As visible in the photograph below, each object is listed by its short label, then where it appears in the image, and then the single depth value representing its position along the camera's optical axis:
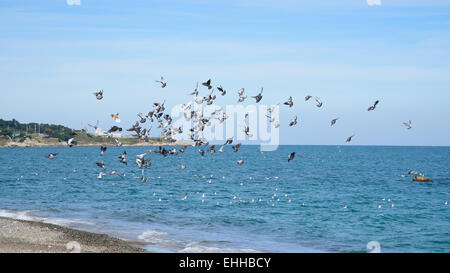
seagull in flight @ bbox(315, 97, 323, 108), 28.41
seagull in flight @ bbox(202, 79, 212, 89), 30.88
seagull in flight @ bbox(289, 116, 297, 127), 30.32
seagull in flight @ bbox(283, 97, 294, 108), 30.39
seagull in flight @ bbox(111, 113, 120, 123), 27.64
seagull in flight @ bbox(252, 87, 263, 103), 29.83
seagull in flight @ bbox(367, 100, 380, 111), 27.79
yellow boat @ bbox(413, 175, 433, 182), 82.03
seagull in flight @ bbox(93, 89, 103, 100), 29.72
